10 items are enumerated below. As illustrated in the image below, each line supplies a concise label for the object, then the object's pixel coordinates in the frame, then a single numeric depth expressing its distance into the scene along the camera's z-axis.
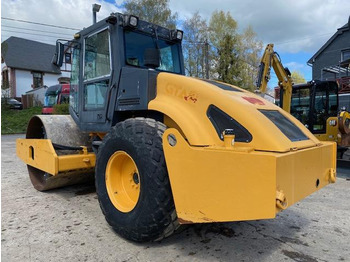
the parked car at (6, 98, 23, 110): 26.44
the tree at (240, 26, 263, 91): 31.59
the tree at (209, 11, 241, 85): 23.38
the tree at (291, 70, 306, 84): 50.69
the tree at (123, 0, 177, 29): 25.14
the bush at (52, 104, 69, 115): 16.89
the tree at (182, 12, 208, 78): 27.11
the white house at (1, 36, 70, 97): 34.34
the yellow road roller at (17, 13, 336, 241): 2.33
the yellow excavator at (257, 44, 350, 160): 7.88
